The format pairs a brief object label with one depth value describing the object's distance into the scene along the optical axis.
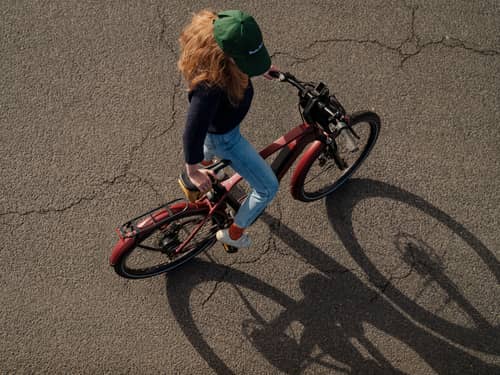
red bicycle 3.07
